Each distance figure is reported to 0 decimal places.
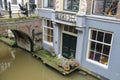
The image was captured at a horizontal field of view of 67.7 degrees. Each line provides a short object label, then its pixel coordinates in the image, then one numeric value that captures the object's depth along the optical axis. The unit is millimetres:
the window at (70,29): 6173
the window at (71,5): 5887
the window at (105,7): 4903
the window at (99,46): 5116
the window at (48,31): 7267
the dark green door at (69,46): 6429
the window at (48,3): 6946
